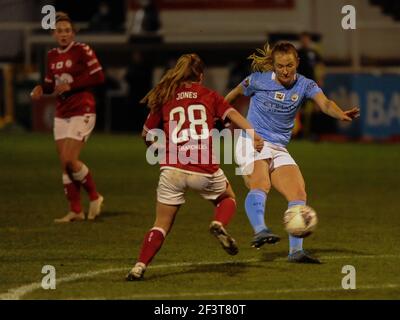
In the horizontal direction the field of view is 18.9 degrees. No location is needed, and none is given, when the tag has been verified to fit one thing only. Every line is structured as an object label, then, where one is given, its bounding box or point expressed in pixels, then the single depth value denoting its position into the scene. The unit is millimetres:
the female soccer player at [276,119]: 10352
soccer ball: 9984
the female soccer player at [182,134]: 9477
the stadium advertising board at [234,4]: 33000
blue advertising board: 25078
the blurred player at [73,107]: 13648
